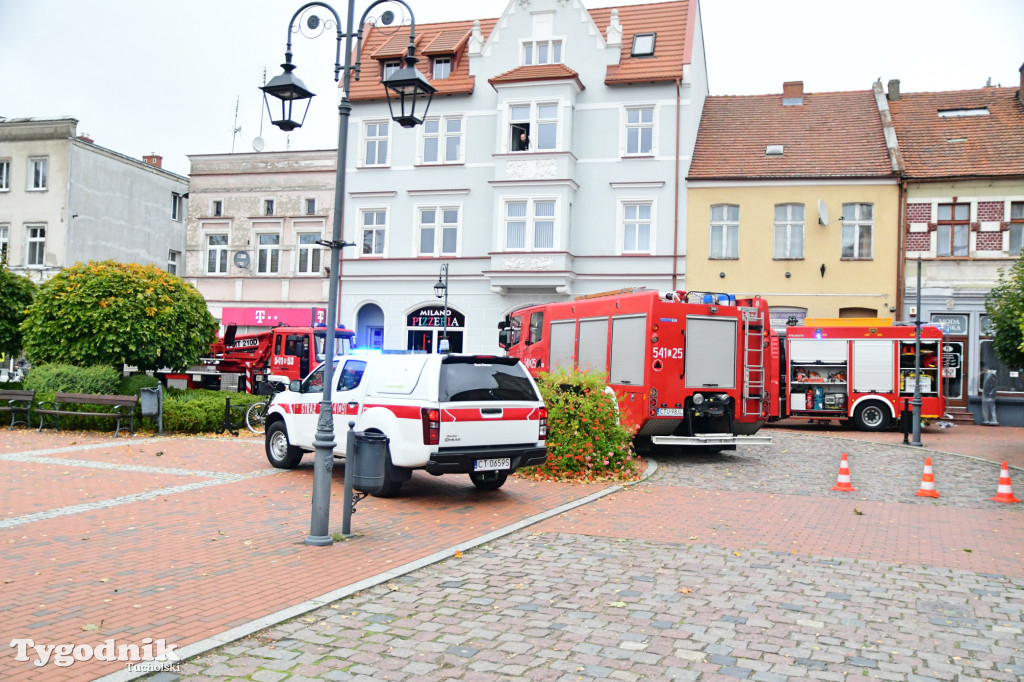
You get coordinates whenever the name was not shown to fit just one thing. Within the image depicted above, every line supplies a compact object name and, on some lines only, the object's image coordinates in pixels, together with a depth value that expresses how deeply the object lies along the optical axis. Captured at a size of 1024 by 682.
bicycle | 18.34
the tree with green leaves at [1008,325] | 16.56
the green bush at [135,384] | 18.81
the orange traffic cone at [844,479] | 12.12
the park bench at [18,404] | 17.98
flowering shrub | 12.62
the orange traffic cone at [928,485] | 11.82
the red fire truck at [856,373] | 23.12
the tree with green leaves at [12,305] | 22.09
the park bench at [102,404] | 17.17
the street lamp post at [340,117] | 7.82
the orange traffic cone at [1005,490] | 11.62
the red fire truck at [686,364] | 15.34
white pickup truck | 9.80
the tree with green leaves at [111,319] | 18.56
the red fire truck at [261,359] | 24.31
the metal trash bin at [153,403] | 17.20
